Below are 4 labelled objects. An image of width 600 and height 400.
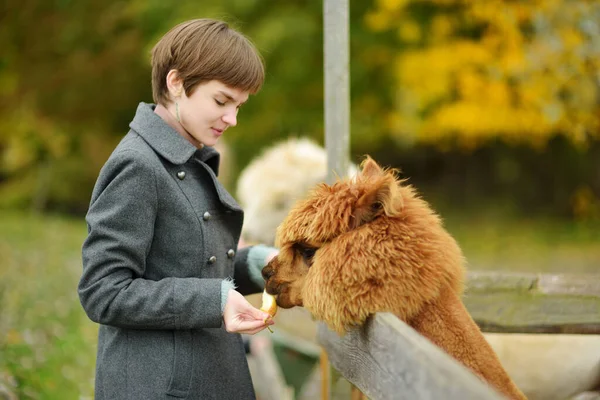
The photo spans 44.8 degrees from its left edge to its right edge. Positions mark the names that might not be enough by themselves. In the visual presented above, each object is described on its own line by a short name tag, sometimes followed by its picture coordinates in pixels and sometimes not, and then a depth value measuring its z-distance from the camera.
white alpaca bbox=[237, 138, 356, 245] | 5.01
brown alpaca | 2.13
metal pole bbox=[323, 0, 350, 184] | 3.28
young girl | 2.24
